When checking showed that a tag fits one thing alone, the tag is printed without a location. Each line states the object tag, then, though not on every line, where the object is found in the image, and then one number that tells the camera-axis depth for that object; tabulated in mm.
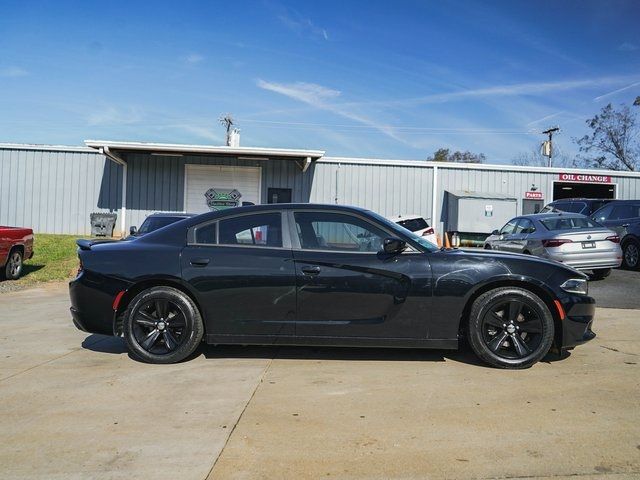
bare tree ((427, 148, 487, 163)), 65325
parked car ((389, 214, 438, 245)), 14938
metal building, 20953
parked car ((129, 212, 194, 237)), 10664
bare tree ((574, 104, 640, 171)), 47969
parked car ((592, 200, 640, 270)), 12734
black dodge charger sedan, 4863
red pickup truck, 11599
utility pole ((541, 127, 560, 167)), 38625
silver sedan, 10531
